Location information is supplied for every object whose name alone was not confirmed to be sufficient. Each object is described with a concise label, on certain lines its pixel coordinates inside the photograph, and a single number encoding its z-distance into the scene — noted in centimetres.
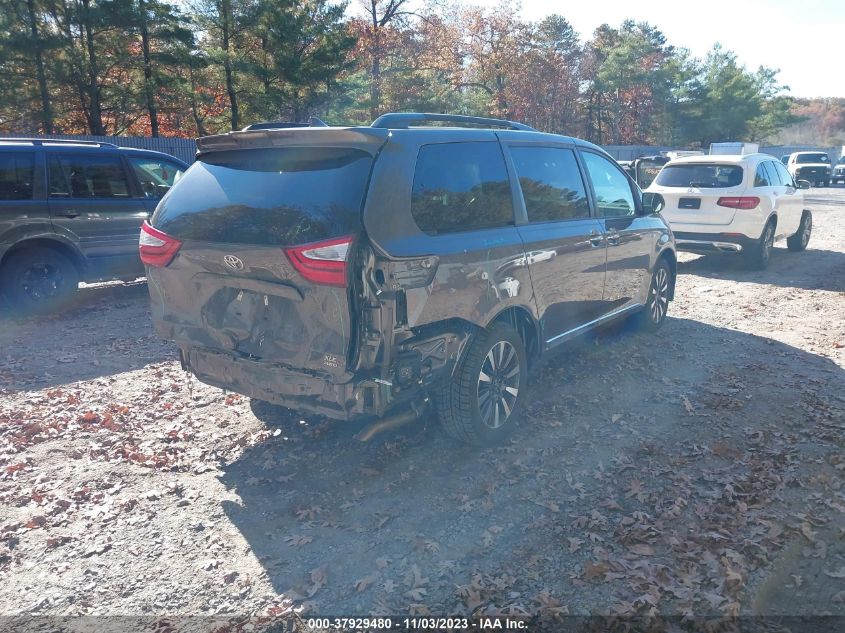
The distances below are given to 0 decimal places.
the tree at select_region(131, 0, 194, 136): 2356
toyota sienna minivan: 349
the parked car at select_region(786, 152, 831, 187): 3688
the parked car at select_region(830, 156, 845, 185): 3825
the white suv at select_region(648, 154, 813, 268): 1041
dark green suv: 781
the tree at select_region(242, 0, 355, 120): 2513
